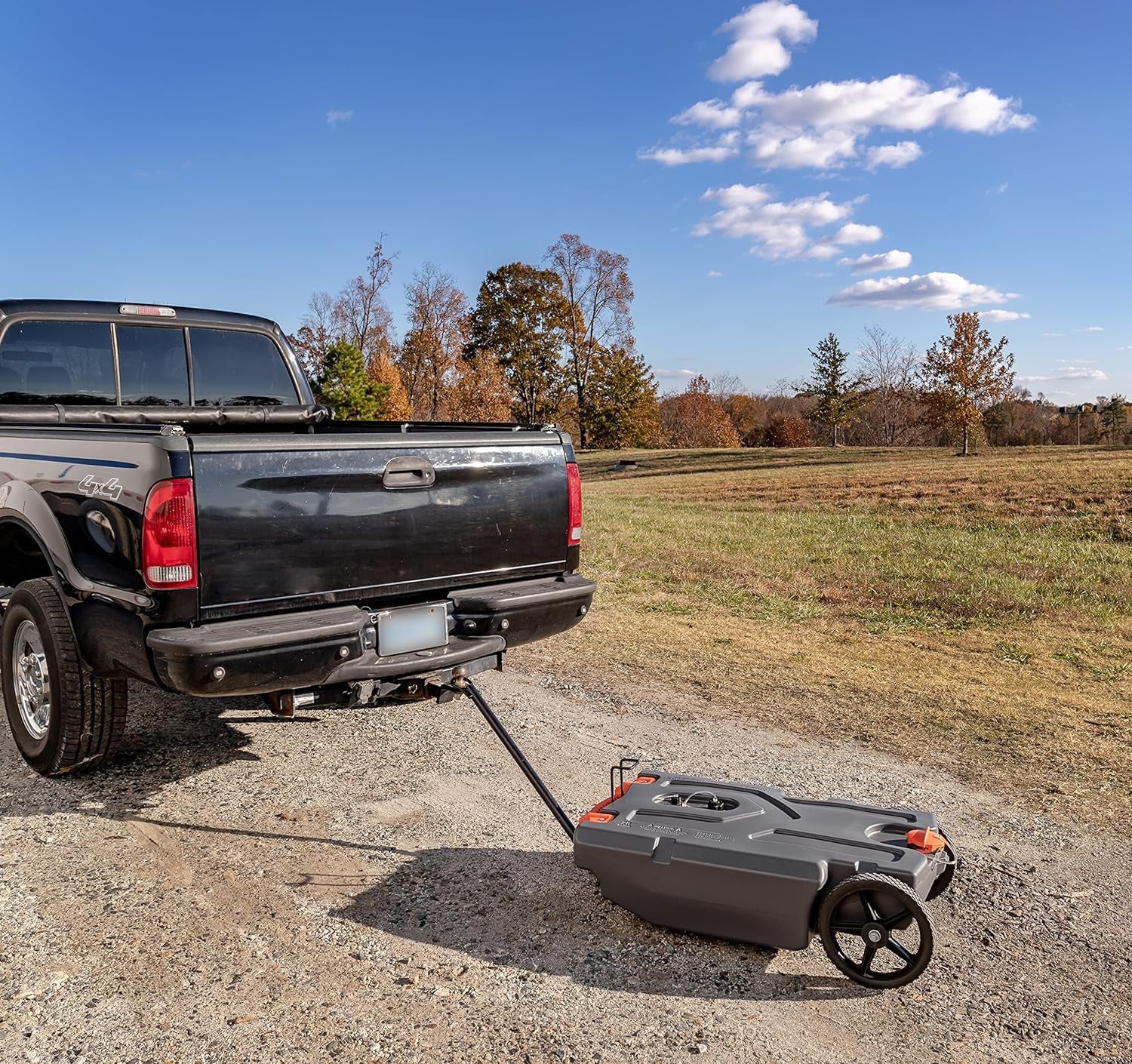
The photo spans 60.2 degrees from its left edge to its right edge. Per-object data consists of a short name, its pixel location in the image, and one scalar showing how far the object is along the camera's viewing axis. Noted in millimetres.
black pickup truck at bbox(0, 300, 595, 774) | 3518
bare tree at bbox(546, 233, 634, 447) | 52094
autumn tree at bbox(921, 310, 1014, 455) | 36188
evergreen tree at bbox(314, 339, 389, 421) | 37062
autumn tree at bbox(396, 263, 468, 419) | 49281
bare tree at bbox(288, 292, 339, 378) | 48281
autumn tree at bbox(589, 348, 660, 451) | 51656
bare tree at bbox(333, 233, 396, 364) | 48656
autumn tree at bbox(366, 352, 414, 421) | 45688
